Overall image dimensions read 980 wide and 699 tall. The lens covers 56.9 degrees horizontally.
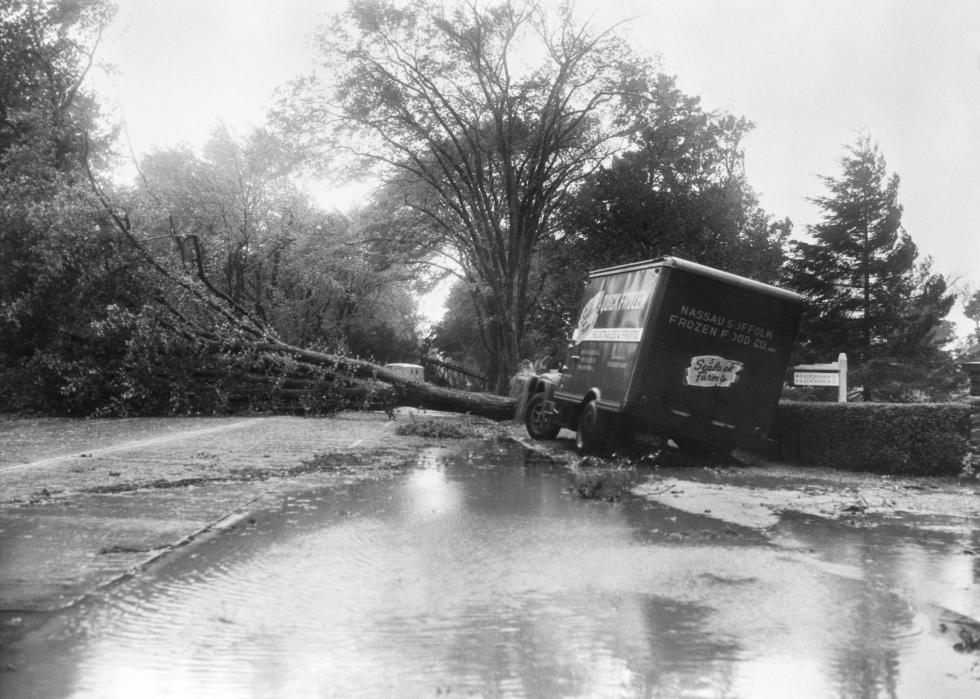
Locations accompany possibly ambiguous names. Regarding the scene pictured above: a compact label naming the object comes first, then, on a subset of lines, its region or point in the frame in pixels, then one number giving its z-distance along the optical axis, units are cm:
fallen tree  1947
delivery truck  1252
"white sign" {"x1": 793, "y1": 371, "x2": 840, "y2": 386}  1656
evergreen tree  3862
